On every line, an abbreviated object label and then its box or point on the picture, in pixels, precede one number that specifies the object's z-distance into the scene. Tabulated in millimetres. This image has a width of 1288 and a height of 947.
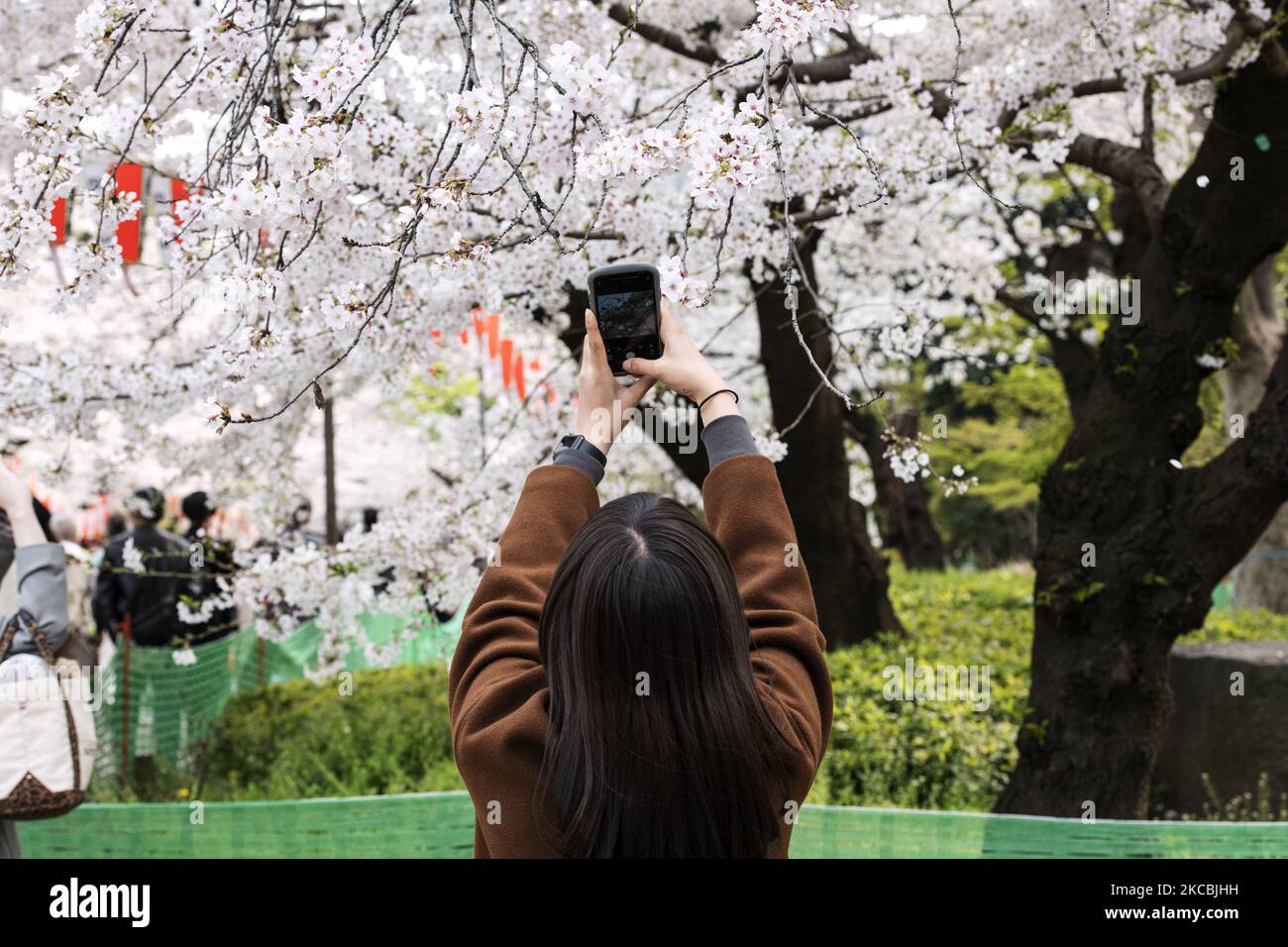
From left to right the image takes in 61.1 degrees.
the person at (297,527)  5816
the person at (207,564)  7055
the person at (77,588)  8195
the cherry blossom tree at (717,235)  2703
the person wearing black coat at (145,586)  6828
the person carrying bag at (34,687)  2721
